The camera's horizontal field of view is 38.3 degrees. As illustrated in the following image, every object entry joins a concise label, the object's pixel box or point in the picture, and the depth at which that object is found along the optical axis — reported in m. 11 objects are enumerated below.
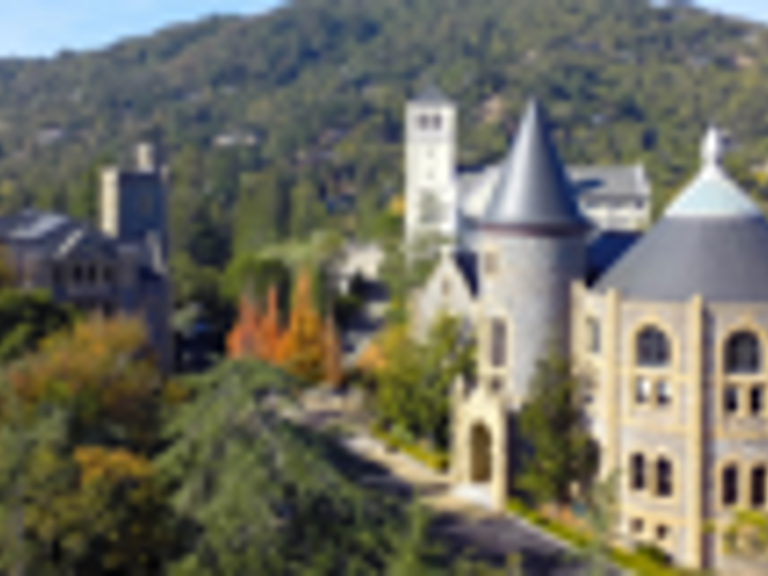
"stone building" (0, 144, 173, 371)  47.97
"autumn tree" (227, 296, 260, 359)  54.62
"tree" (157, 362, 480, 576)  23.61
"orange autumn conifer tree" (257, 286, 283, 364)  54.47
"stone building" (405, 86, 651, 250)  74.00
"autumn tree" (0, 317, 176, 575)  24.25
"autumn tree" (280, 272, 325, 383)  54.31
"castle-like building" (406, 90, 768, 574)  32.88
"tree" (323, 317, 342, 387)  55.84
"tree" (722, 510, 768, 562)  30.47
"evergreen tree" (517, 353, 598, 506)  35.16
